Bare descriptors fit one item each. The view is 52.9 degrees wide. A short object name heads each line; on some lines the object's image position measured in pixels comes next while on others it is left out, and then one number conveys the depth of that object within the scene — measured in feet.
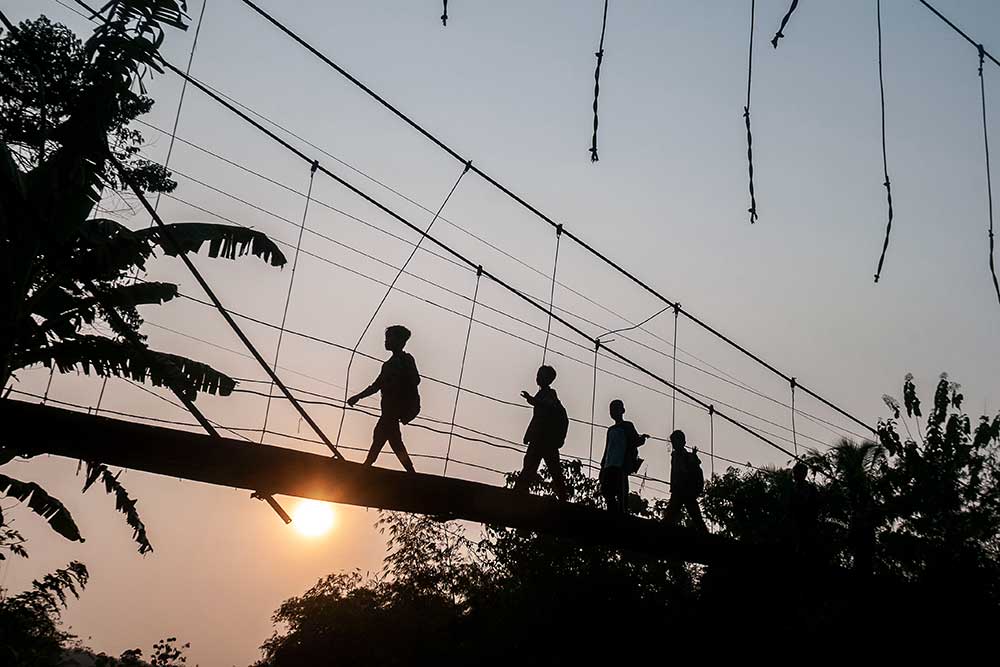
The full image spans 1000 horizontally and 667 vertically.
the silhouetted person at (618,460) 26.17
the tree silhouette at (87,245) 18.83
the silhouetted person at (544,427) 25.57
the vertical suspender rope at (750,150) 16.84
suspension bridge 18.93
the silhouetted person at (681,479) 28.84
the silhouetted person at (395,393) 23.58
